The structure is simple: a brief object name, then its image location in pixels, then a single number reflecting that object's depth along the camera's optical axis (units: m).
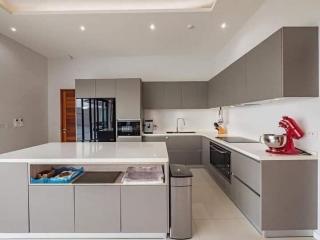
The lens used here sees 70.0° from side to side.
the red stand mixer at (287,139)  2.46
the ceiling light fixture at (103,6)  3.37
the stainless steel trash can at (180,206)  2.34
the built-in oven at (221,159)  3.41
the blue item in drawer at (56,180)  2.29
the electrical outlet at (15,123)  4.60
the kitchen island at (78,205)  2.25
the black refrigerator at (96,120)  5.12
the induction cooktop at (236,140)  3.63
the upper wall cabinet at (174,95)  5.57
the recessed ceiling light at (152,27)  3.88
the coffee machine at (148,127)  5.65
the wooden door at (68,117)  5.98
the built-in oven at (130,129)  5.15
